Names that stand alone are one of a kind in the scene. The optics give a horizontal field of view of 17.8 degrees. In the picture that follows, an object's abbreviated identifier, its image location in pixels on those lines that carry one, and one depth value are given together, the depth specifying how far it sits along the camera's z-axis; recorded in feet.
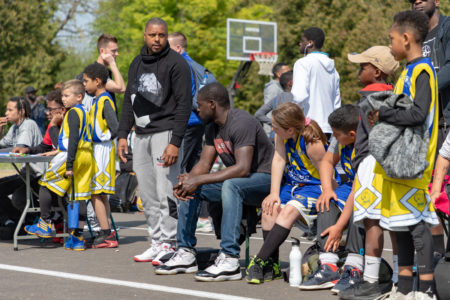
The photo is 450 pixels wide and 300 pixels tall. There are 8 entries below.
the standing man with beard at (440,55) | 34.57
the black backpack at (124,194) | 71.71
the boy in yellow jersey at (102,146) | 49.70
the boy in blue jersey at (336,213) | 34.13
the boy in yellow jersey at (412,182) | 29.39
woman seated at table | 52.30
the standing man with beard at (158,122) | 42.77
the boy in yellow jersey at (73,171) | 48.36
